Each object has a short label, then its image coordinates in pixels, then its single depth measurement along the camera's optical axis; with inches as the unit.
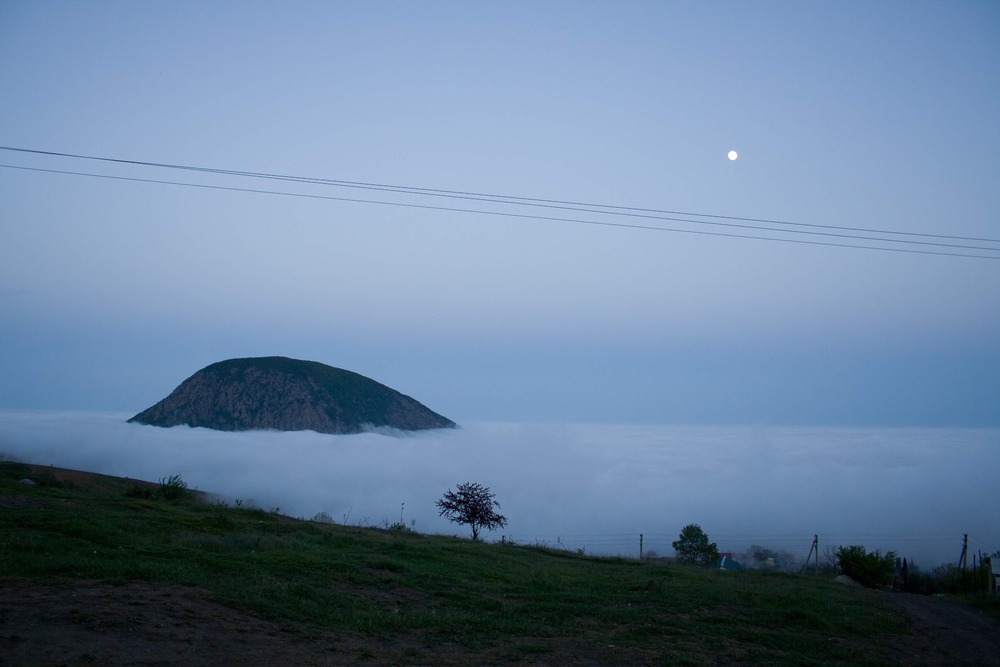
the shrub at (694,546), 2050.9
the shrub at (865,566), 1245.7
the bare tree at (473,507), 1441.9
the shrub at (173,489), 1101.7
